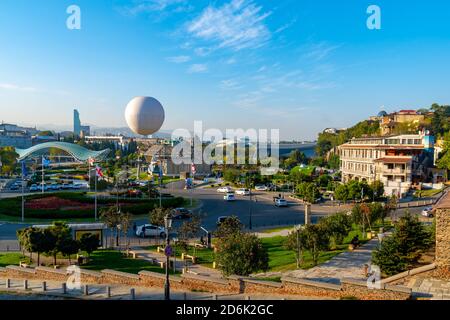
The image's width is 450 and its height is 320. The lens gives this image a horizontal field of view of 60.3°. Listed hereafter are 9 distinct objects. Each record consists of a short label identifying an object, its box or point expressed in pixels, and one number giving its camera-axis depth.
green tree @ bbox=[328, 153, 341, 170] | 85.06
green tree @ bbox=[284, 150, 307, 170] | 89.61
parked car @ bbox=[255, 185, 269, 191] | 56.19
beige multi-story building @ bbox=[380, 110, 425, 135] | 87.19
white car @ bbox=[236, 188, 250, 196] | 50.82
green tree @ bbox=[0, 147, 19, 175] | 66.93
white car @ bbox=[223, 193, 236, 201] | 45.08
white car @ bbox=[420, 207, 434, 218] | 32.94
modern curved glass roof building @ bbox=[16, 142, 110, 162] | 88.53
